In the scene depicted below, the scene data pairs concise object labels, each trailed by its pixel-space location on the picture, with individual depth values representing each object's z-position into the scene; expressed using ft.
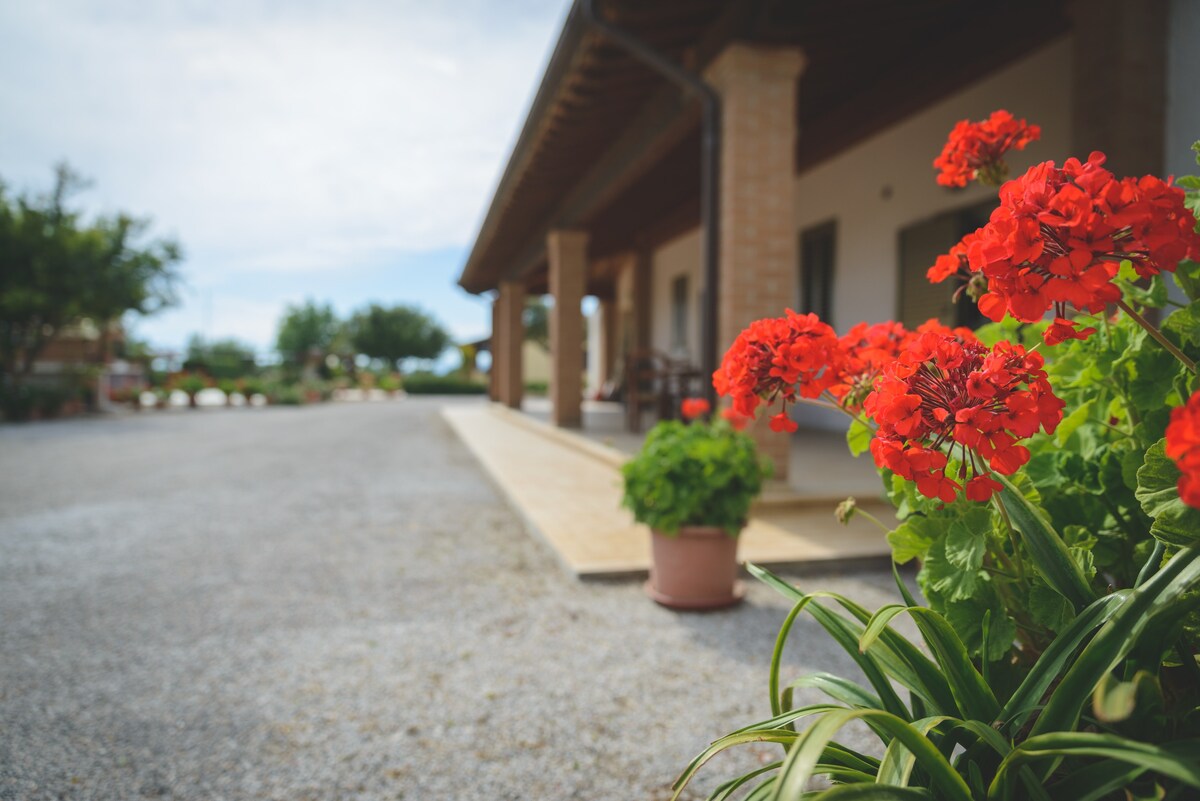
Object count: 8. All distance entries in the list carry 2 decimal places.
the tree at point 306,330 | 196.44
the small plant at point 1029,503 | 2.43
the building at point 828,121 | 11.73
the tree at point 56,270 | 52.95
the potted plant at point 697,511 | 9.36
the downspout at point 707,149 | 14.34
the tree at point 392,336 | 164.55
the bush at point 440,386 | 115.03
